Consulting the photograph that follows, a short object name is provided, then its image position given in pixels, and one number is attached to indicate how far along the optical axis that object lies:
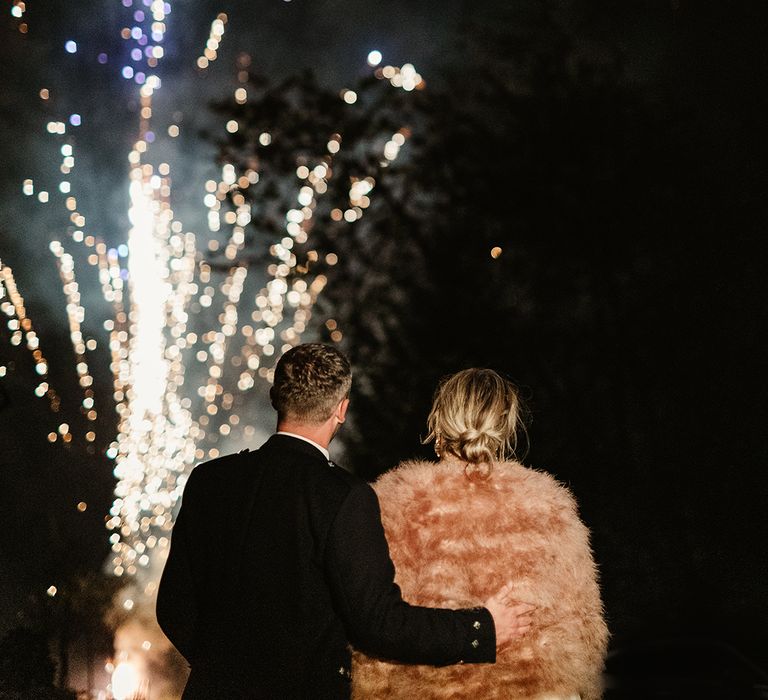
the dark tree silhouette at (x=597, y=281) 9.50
